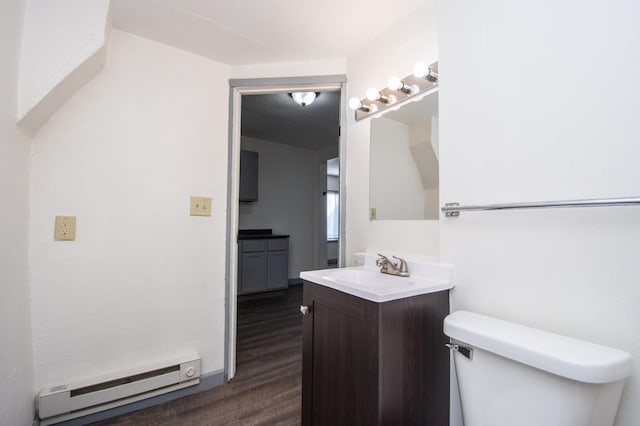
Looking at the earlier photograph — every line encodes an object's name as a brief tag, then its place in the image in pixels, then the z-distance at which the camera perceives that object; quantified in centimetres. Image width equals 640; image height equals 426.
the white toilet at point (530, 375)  62
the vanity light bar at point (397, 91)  126
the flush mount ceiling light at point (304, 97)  245
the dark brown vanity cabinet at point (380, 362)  92
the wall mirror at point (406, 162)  132
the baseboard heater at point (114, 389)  132
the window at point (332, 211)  621
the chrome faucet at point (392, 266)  127
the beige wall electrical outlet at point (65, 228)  137
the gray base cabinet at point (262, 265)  367
